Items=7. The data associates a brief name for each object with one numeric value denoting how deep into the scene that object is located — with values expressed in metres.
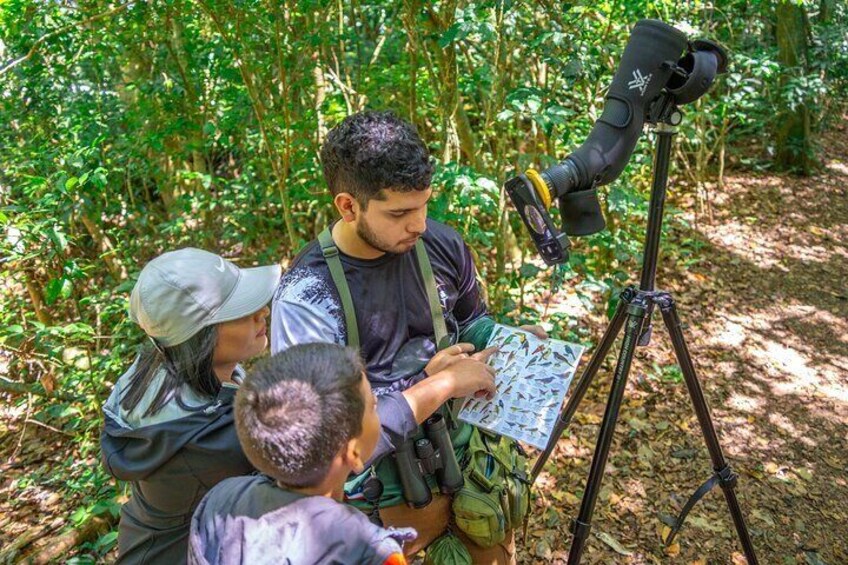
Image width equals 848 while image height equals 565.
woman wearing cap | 1.43
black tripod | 1.98
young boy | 1.17
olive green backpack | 1.81
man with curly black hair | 1.72
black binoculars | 1.76
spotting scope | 1.83
